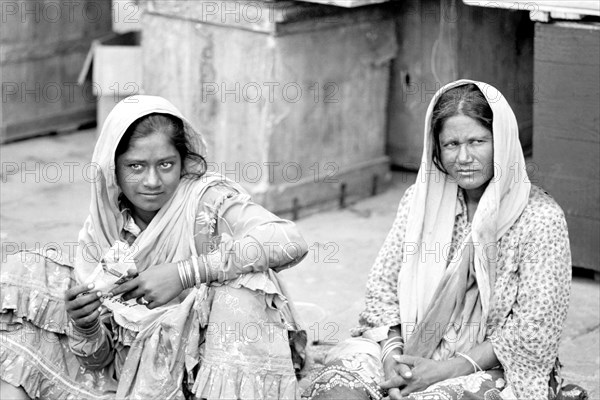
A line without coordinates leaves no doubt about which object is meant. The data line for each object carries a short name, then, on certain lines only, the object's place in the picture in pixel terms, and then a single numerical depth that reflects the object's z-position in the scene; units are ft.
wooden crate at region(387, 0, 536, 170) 20.33
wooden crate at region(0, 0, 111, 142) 23.35
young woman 10.66
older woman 10.85
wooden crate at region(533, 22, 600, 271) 15.33
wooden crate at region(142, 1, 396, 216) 18.71
